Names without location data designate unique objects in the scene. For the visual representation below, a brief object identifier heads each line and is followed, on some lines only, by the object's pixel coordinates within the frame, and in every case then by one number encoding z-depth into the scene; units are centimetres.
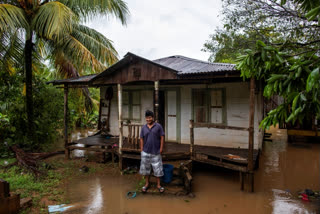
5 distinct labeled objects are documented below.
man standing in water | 495
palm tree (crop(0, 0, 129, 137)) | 680
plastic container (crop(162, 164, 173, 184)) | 529
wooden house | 599
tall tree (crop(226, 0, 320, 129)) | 188
